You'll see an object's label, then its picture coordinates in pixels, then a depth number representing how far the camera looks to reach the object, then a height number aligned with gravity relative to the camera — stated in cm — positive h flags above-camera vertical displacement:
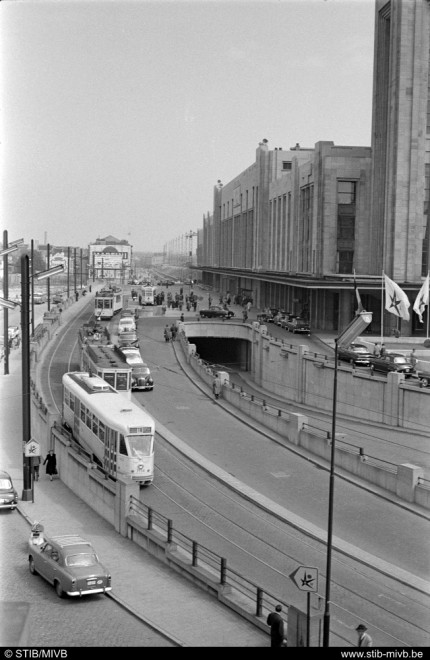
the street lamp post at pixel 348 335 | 1791 -161
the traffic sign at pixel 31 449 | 2952 -674
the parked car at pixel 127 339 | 6419 -606
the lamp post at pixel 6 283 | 3709 -141
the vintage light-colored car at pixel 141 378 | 4981 -693
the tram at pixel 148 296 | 10438 -403
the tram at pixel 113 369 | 4206 -551
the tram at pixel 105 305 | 8769 -442
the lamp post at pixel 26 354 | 2942 -338
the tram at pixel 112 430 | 2973 -642
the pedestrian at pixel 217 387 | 4962 -739
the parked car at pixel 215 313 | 8462 -493
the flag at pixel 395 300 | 5156 -203
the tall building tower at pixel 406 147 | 7112 +1098
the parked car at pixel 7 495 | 2808 -809
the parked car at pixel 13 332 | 8841 -805
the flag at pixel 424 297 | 5272 -180
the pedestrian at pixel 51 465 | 3391 -839
